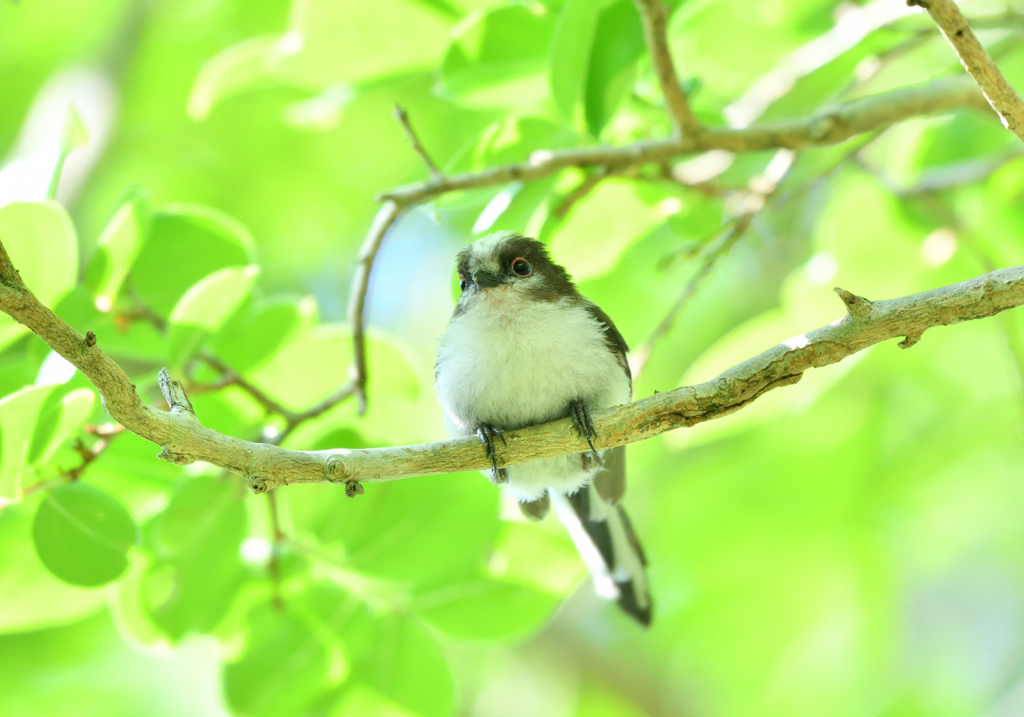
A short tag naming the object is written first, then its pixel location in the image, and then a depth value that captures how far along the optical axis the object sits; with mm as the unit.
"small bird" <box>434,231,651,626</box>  5371
